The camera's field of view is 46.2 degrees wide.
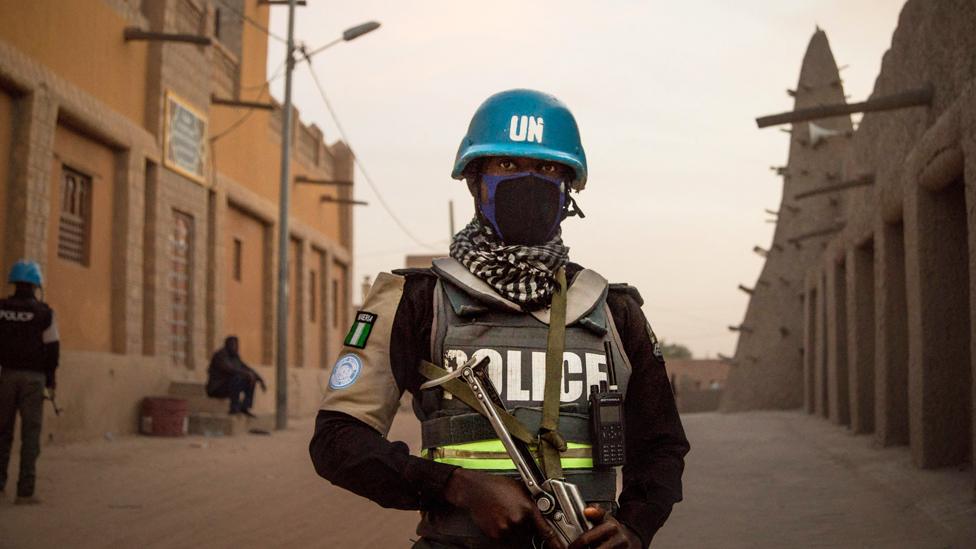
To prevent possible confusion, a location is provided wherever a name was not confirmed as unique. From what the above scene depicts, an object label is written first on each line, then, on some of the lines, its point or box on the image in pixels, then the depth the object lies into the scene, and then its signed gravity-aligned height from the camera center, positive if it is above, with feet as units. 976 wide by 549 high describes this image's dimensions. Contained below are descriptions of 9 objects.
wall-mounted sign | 58.13 +11.97
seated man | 59.06 -0.57
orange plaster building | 44.34 +8.55
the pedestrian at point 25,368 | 27.45 -0.08
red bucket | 53.52 -2.40
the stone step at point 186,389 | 57.82 -1.18
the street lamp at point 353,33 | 67.26 +19.64
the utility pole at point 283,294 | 63.26 +4.10
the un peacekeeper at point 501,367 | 7.24 +0.01
